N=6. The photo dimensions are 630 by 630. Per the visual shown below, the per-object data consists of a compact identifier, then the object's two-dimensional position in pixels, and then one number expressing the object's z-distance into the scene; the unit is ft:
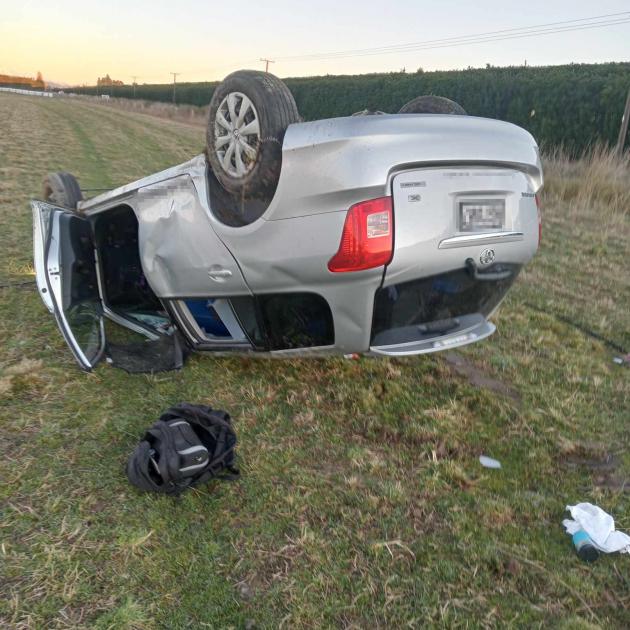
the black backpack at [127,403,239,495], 8.10
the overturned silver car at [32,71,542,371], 8.48
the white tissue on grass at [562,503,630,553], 7.70
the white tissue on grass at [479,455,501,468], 9.48
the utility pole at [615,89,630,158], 48.66
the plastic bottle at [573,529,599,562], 7.53
